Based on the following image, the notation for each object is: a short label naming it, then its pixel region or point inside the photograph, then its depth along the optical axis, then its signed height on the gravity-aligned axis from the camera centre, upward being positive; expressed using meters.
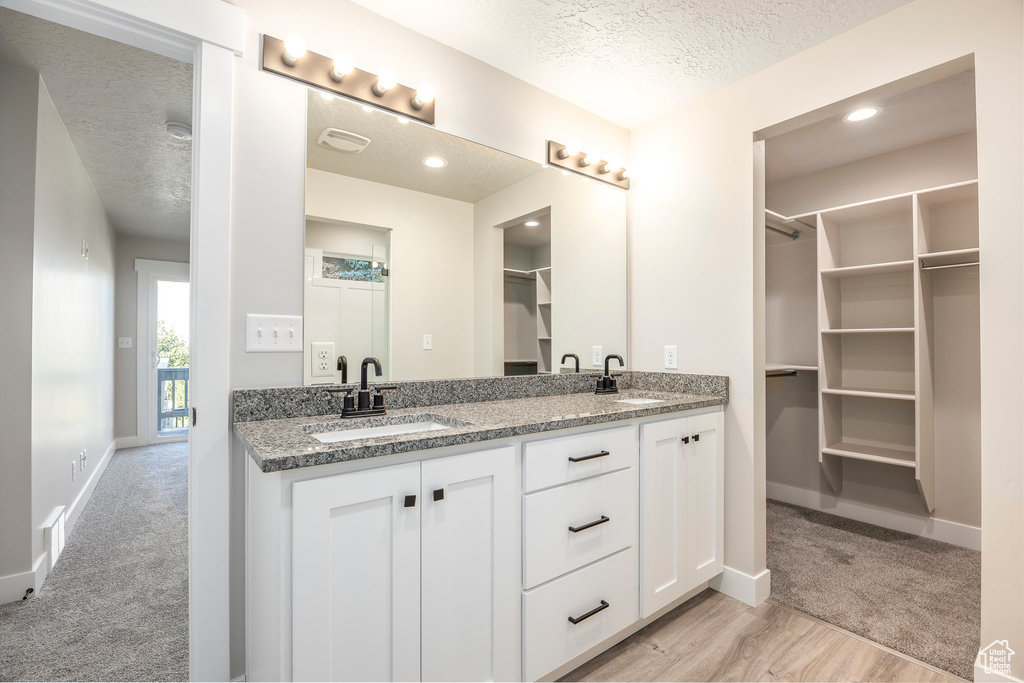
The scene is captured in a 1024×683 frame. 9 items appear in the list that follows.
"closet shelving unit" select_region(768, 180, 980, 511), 2.61 +0.14
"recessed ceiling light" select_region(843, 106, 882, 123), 2.42 +1.23
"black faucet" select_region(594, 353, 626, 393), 2.42 -0.22
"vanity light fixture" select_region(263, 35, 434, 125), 1.53 +0.97
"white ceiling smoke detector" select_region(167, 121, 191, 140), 2.80 +1.34
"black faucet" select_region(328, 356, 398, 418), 1.57 -0.20
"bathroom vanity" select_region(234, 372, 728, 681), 1.06 -0.54
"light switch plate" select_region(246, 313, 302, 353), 1.48 +0.04
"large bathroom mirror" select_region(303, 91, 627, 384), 1.68 +0.40
